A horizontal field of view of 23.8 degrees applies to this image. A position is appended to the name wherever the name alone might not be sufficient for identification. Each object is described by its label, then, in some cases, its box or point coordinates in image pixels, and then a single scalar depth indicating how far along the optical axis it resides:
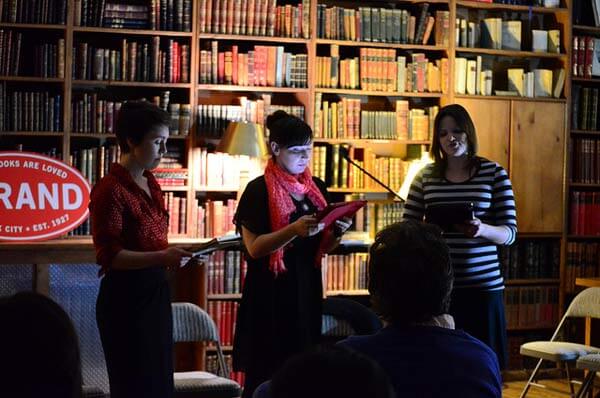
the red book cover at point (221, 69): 8.53
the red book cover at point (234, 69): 8.55
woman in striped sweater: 4.94
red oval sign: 7.30
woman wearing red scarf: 4.90
